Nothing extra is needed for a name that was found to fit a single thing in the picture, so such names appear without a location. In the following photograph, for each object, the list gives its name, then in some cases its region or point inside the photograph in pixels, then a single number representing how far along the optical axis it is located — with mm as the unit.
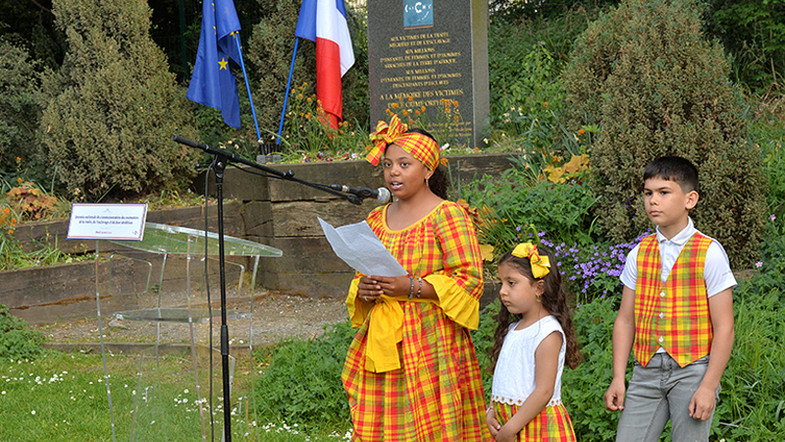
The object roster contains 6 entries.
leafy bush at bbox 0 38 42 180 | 8430
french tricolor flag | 8250
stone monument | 7820
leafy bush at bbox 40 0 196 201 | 8133
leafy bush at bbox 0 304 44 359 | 5830
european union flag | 8547
